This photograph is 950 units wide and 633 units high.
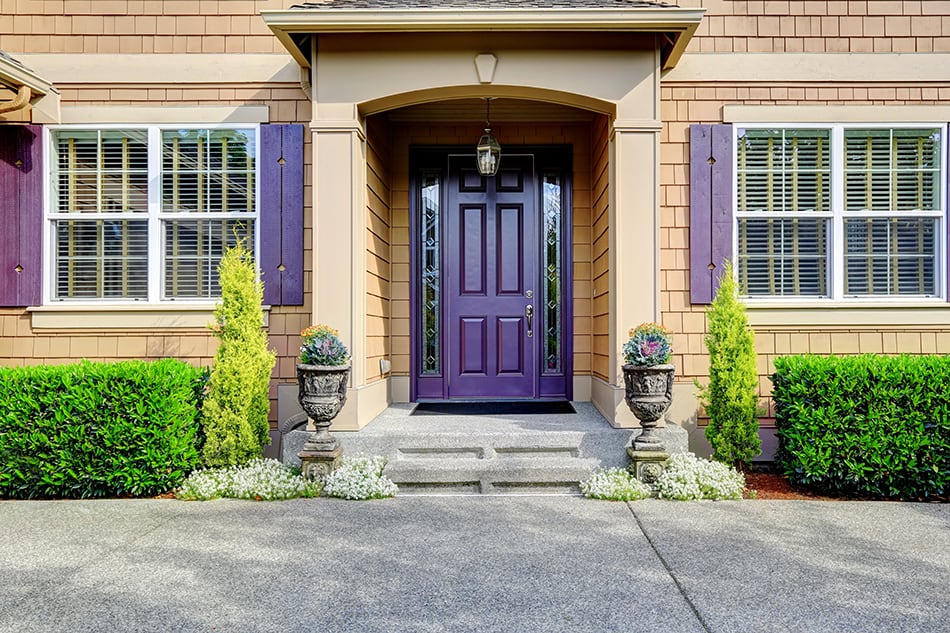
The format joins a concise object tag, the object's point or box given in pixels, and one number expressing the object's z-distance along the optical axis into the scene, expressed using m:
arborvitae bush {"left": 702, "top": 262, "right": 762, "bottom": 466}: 4.34
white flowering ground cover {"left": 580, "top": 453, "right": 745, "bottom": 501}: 3.95
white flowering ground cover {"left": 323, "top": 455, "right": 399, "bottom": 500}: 3.98
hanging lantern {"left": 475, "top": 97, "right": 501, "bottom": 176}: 5.26
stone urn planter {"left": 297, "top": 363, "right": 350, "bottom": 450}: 4.11
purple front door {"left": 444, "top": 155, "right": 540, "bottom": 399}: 5.82
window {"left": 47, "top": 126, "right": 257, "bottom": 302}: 4.99
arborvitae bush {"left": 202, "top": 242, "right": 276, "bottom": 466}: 4.26
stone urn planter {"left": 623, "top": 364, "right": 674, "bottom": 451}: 4.09
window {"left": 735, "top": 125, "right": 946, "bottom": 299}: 4.93
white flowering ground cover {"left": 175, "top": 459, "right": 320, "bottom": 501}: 4.04
